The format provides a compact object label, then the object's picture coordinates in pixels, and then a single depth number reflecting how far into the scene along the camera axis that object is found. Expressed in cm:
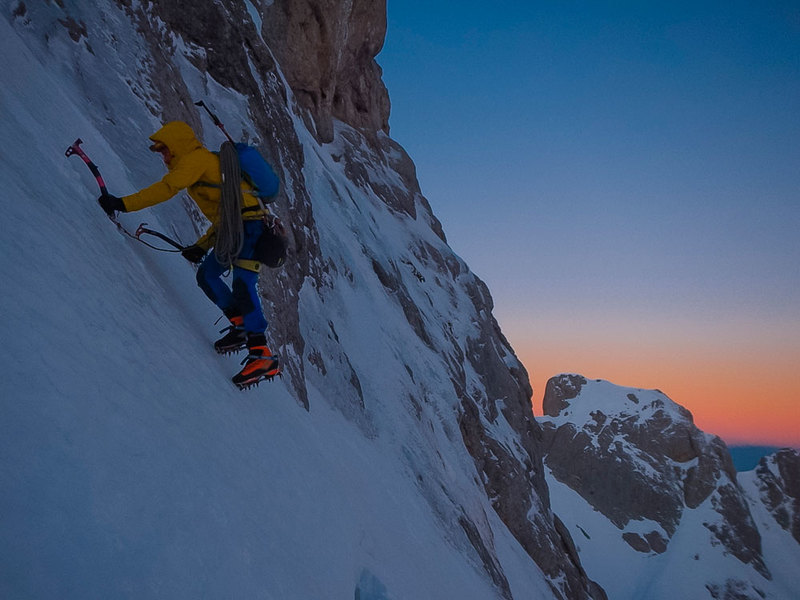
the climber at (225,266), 434
